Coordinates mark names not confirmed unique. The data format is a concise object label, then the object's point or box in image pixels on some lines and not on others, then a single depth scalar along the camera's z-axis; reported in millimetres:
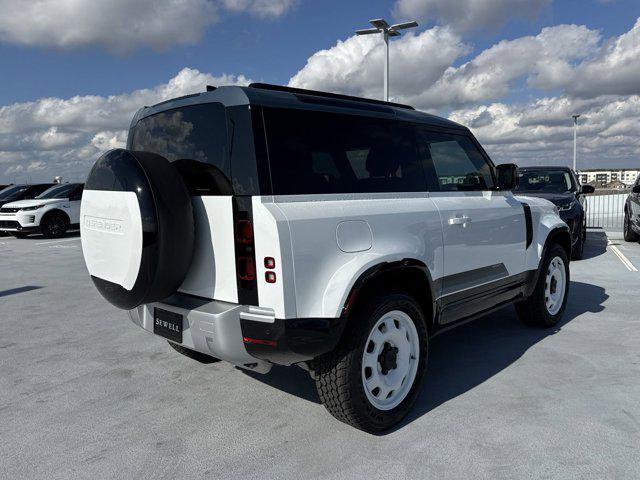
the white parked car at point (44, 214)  14406
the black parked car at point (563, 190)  9047
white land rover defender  2695
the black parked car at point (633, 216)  10875
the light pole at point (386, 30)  15344
